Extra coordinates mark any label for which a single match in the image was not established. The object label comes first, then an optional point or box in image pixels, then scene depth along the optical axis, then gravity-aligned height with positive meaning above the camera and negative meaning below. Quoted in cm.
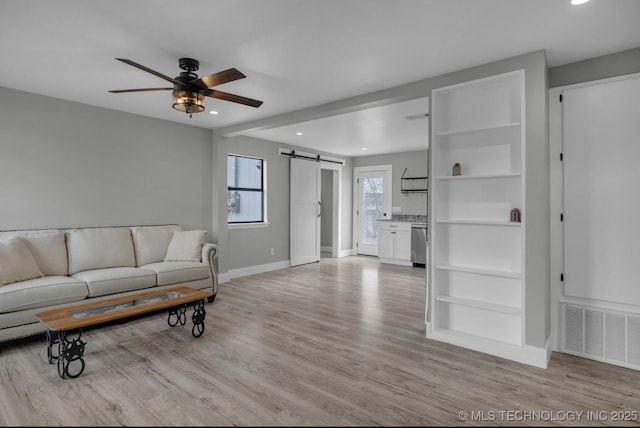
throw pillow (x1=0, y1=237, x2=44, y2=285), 306 -48
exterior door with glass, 794 +26
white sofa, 296 -61
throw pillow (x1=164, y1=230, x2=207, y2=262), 442 -45
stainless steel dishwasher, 672 -61
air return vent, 260 -98
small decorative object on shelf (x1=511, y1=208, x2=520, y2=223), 282 -1
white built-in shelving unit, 288 +0
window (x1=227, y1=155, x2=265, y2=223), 586 +43
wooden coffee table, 241 -81
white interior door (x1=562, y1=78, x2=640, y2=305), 262 +19
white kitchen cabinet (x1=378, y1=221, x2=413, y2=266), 695 -61
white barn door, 680 +4
